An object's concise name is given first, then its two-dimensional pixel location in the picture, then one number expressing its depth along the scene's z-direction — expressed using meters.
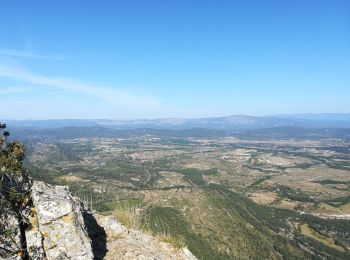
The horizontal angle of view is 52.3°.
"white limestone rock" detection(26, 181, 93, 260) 11.61
